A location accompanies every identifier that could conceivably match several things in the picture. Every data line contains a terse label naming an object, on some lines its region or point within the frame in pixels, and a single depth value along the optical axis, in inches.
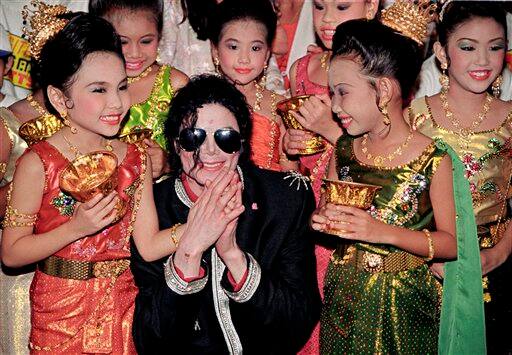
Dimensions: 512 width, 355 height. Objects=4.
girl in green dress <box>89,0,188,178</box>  167.9
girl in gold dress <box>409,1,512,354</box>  151.3
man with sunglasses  123.1
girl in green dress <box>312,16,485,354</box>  134.0
